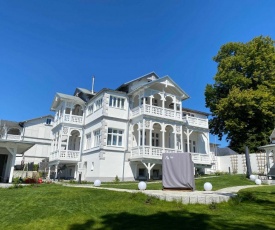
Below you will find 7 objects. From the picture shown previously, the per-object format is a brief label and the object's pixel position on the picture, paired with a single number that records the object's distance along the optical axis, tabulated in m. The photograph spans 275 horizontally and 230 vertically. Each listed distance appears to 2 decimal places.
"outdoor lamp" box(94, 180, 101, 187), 16.26
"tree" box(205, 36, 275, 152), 29.91
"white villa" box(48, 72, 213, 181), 24.64
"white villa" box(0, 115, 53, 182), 41.09
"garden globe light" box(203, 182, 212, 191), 12.51
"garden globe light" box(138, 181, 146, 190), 12.56
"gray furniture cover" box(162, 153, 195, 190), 12.48
